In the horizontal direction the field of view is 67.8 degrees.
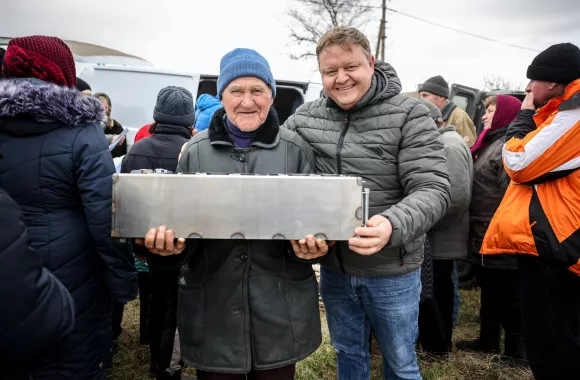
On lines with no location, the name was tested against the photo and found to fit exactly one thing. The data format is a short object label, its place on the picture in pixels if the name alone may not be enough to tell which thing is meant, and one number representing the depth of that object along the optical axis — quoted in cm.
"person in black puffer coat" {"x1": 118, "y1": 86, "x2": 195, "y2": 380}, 268
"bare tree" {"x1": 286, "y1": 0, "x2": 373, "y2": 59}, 2075
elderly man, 164
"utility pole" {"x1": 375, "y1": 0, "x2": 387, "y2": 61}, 2003
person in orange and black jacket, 208
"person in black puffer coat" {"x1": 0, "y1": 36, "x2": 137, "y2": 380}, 170
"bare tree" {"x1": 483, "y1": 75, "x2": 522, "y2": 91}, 3218
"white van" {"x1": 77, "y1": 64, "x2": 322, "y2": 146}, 680
